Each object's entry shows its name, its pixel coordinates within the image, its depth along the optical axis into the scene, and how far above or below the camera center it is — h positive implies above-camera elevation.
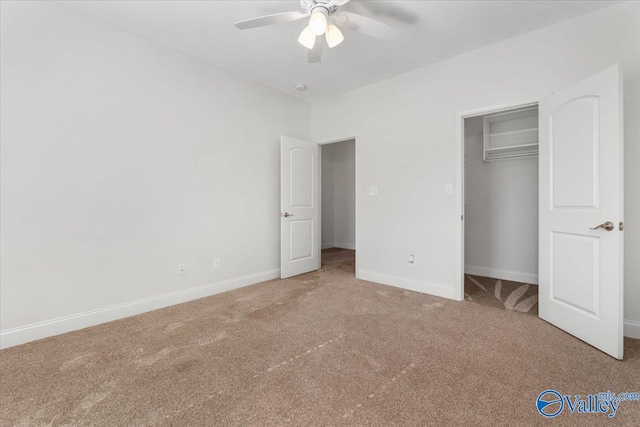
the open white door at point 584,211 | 1.86 -0.02
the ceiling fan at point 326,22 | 1.94 +1.39
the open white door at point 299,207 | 3.84 +0.04
